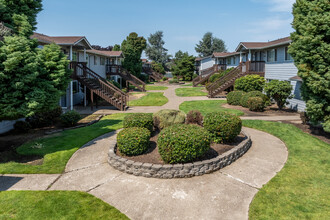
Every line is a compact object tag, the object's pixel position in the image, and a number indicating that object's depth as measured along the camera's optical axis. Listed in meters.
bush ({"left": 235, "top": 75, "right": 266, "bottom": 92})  22.61
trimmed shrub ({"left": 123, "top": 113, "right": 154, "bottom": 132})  10.26
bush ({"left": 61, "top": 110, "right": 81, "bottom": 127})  13.44
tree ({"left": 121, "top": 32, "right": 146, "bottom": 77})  42.91
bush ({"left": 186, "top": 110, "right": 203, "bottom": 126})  12.13
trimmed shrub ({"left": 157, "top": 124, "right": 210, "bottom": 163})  7.36
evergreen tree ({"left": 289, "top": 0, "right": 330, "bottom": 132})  10.10
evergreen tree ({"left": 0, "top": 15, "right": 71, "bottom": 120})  7.95
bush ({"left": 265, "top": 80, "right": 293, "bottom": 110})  17.16
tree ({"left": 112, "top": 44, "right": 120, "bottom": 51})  62.59
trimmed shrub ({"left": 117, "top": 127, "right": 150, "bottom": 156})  8.24
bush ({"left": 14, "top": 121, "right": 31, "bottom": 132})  12.69
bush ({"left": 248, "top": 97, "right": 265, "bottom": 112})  17.89
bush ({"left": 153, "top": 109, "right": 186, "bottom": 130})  11.35
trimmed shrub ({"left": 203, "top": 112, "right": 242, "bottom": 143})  9.35
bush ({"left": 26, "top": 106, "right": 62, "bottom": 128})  13.58
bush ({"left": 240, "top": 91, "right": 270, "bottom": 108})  18.98
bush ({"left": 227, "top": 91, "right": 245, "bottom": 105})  21.04
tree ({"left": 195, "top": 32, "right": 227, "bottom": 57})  91.69
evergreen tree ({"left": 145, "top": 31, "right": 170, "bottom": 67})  85.38
